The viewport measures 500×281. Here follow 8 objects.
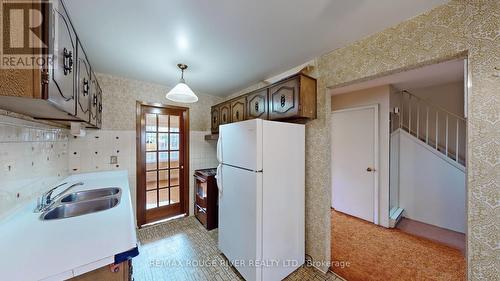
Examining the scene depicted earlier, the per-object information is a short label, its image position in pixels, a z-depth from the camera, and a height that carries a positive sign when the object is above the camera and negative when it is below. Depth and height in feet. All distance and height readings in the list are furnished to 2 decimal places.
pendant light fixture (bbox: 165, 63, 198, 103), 5.89 +1.53
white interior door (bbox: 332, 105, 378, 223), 10.00 -1.38
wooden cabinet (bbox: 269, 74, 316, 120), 5.99 +1.47
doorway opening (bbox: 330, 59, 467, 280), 7.66 -1.91
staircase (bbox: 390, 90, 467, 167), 10.55 +0.98
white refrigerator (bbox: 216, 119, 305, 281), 5.35 -1.97
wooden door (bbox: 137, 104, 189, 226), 9.27 -1.28
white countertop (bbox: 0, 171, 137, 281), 2.47 -1.72
